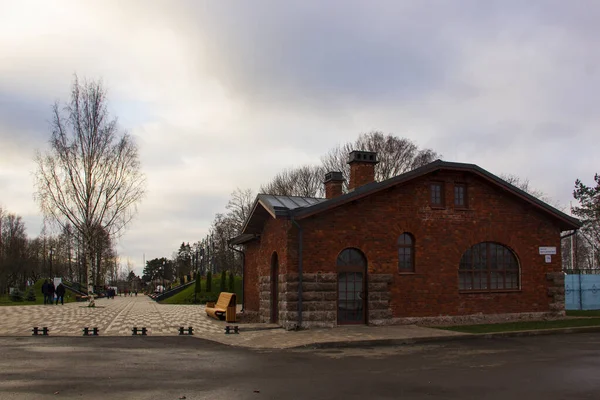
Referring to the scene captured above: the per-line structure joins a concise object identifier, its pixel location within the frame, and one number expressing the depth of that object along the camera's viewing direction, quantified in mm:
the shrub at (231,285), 41012
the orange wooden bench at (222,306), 21656
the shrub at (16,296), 41688
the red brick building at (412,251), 17406
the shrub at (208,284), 42169
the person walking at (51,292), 37000
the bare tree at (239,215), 59125
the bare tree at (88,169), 31875
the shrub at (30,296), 41281
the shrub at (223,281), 41812
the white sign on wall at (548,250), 20328
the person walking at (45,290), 36047
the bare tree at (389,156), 44062
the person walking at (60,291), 36469
